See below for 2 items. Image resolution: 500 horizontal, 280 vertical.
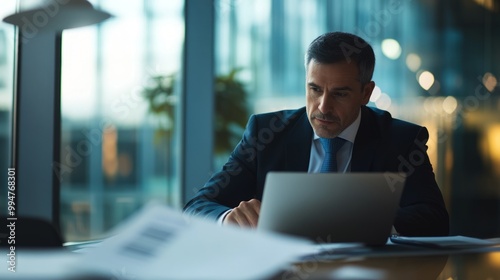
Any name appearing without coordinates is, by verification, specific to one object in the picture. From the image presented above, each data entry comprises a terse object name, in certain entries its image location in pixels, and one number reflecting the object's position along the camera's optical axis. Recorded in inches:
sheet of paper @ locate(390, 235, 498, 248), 112.0
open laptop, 106.3
